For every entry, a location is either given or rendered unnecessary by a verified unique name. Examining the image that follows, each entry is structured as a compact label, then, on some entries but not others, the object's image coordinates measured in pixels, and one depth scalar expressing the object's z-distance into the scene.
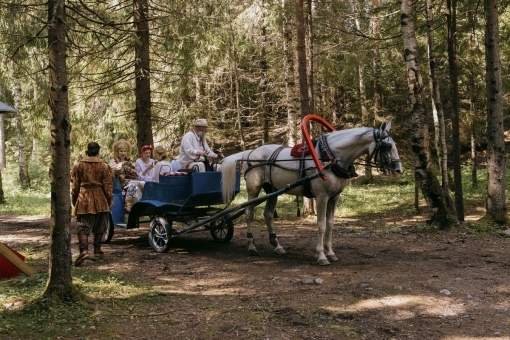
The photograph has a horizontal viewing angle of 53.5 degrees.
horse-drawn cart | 8.54
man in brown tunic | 7.71
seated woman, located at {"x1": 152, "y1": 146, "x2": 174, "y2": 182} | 9.23
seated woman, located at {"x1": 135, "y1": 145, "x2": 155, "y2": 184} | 9.80
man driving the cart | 8.82
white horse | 7.50
